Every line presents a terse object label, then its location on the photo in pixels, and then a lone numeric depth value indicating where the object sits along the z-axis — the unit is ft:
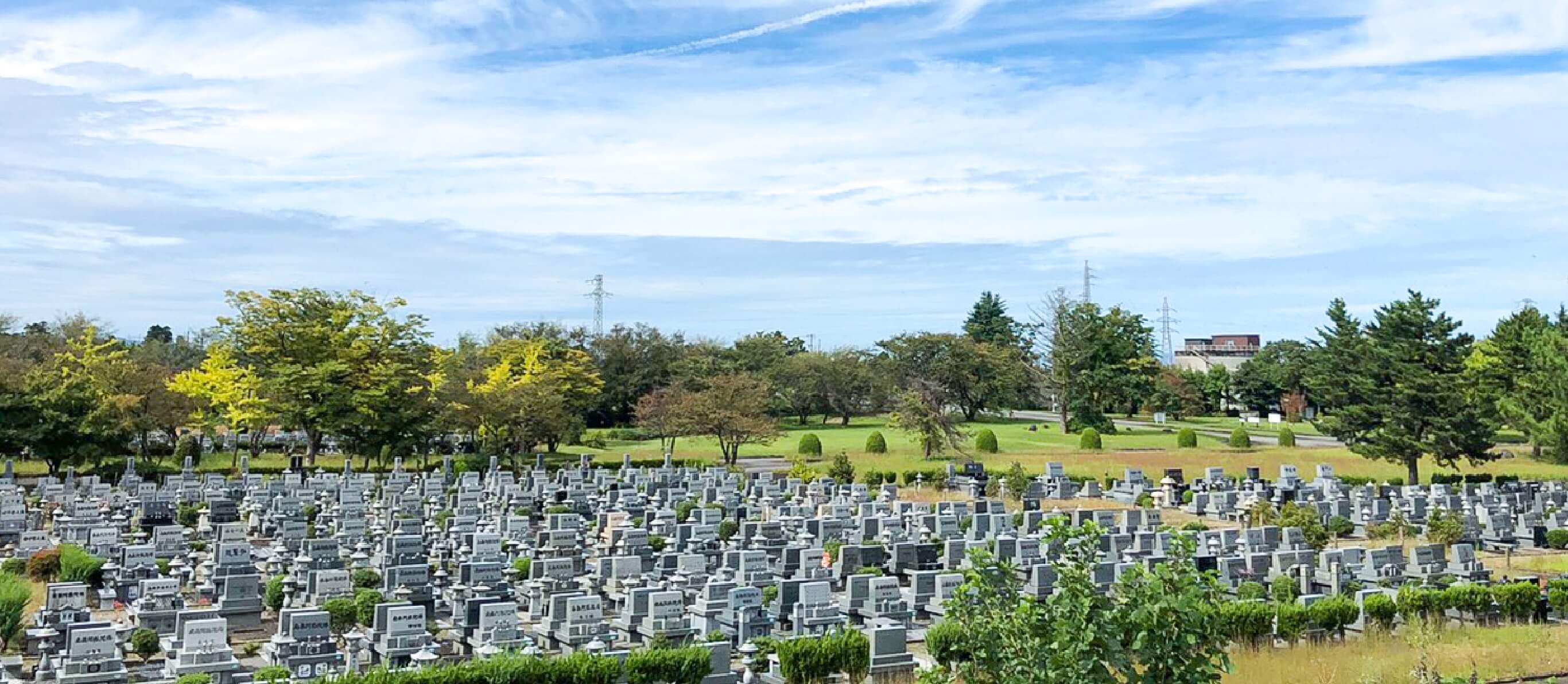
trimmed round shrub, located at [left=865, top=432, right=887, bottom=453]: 183.93
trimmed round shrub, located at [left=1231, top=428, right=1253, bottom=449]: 201.16
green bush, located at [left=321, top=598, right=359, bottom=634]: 60.29
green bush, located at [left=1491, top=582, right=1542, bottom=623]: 61.41
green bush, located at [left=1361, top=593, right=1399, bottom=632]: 58.49
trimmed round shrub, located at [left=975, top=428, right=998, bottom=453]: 185.16
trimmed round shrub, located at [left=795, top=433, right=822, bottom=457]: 179.11
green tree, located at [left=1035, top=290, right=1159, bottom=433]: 252.42
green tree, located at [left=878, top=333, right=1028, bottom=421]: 278.26
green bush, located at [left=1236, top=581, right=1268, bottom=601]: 58.80
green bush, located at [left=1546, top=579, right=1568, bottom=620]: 62.13
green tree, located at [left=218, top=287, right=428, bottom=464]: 151.64
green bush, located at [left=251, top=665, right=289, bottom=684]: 44.42
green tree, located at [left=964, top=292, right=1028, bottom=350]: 361.92
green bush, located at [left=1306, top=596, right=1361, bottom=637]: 56.59
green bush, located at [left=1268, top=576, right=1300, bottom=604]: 63.57
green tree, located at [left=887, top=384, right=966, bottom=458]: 173.78
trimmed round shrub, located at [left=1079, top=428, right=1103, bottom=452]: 196.34
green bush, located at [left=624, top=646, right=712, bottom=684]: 45.73
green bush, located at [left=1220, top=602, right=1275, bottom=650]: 53.83
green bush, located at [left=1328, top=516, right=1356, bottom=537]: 101.50
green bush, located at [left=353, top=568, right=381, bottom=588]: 70.64
